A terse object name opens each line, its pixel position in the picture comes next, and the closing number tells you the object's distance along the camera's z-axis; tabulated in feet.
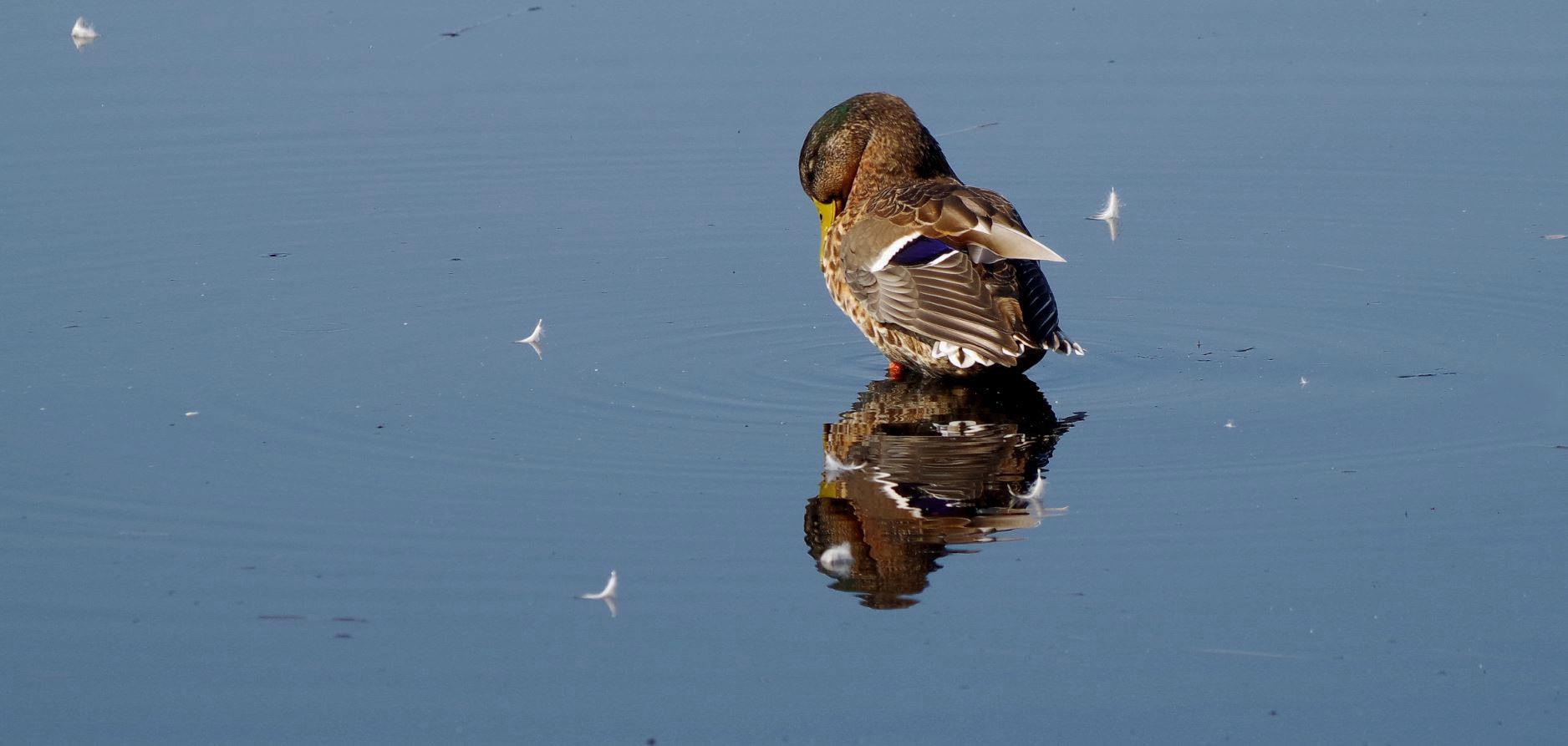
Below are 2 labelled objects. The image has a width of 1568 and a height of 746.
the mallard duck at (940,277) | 45.16
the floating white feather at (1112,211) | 57.93
